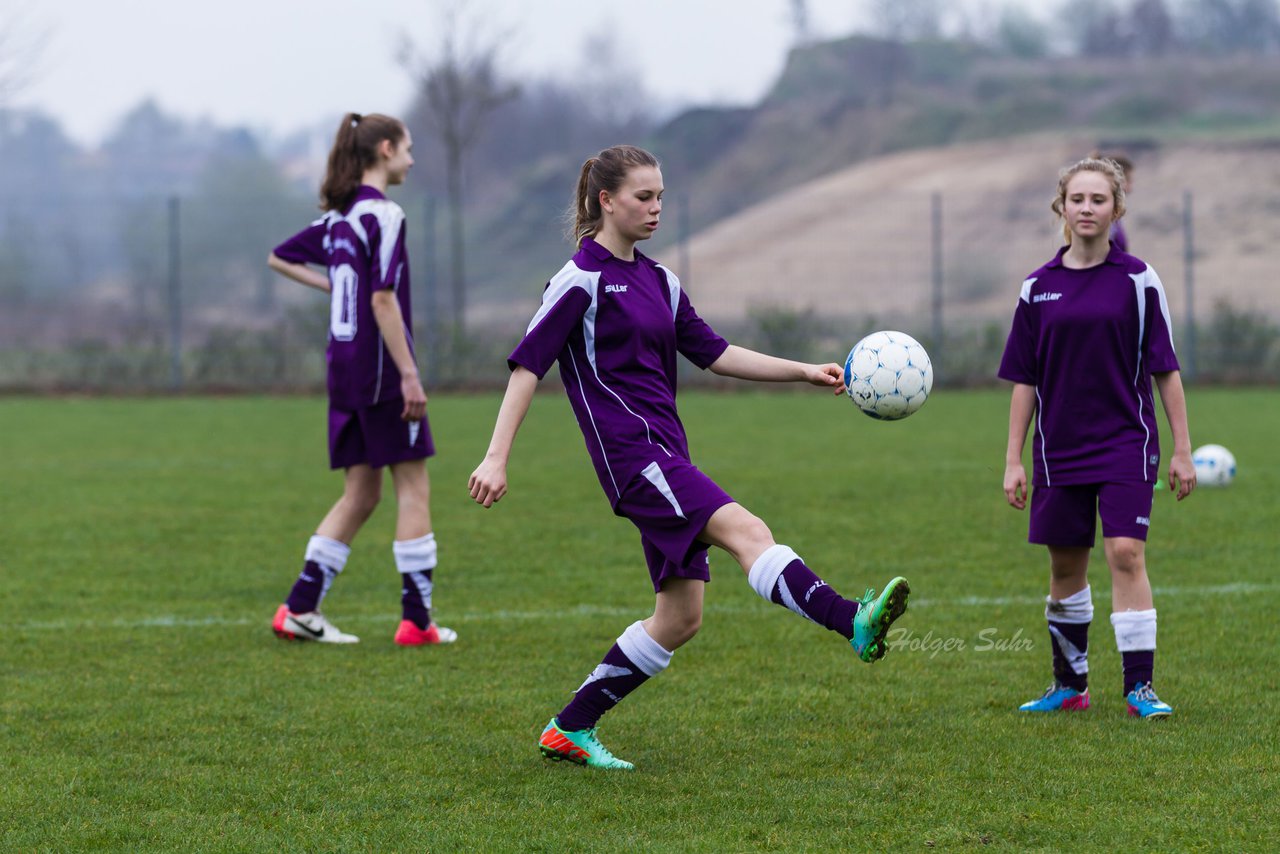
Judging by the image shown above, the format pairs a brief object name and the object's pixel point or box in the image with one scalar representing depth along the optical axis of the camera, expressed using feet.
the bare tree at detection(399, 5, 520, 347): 189.06
